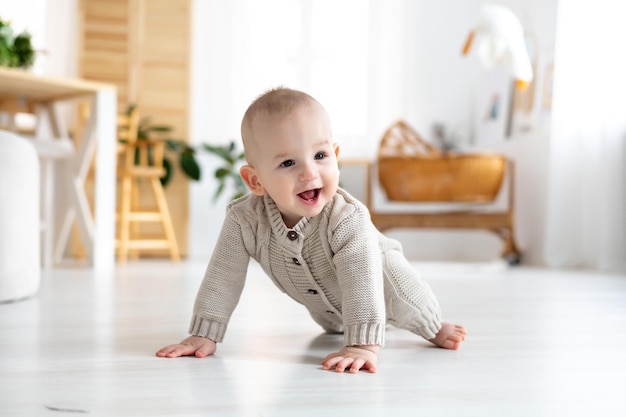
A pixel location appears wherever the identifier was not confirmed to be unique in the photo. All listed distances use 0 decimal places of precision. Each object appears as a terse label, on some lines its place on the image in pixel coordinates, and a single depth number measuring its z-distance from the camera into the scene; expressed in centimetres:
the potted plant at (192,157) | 492
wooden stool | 453
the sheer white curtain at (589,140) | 405
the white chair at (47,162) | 361
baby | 123
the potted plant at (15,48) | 342
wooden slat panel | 522
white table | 366
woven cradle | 445
